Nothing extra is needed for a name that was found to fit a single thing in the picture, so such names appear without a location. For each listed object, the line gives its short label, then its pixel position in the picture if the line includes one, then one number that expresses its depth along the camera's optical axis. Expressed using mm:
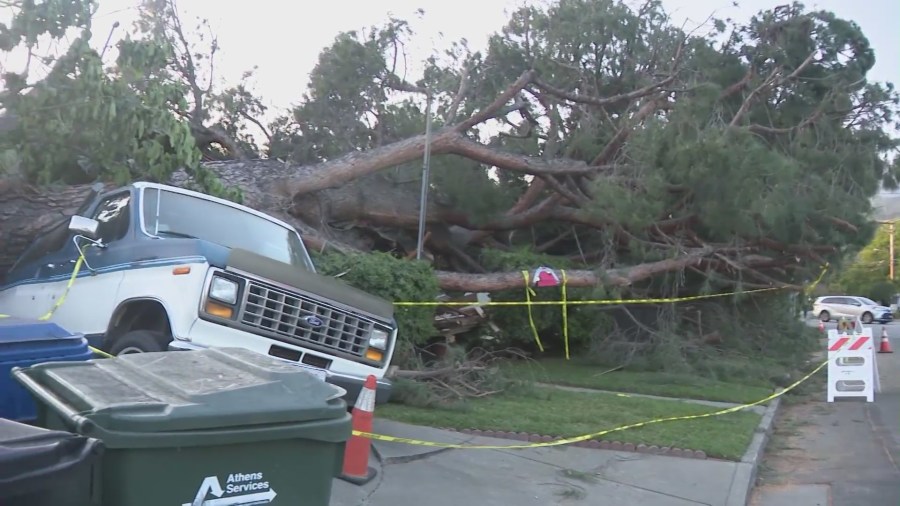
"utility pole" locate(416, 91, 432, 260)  11023
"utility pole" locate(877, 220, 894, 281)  68375
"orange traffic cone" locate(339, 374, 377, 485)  6340
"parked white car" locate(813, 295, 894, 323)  43562
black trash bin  2662
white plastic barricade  12516
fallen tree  12914
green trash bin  3020
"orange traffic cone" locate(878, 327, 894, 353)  21703
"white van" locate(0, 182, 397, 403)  6314
